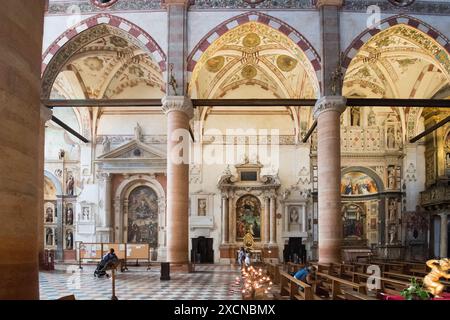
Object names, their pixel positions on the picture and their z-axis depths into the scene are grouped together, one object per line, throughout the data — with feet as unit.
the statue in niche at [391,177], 91.81
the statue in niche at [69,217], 96.27
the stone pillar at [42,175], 60.13
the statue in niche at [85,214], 93.56
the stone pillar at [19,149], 14.90
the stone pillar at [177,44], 62.39
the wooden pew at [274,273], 43.24
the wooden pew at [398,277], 38.25
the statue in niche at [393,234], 90.12
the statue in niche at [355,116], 96.02
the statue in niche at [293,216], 92.68
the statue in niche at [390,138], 93.71
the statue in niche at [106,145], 95.11
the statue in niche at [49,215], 99.50
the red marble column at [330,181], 60.18
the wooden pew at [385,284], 33.76
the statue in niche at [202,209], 93.04
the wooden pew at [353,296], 25.98
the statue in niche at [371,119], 95.04
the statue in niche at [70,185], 96.63
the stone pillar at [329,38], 62.59
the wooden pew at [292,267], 48.03
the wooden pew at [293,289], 24.70
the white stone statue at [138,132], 94.27
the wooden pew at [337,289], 29.17
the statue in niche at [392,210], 91.04
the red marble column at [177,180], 60.54
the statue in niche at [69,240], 95.61
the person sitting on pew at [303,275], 36.27
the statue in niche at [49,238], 98.27
